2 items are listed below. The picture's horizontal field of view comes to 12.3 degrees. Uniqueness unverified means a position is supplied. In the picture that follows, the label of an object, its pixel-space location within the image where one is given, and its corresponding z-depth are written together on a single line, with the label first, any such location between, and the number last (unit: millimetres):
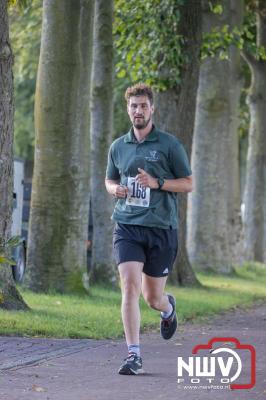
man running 9742
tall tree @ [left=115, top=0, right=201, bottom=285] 20547
